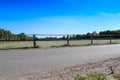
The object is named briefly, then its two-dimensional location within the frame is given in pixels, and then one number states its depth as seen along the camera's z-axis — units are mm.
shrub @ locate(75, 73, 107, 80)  2487
